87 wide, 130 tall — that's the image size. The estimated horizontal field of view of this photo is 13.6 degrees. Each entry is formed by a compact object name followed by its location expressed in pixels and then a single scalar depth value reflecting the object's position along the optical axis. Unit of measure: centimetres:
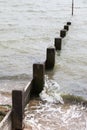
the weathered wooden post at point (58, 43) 1558
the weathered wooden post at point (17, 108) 723
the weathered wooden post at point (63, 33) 1889
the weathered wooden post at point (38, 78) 947
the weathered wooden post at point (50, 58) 1226
